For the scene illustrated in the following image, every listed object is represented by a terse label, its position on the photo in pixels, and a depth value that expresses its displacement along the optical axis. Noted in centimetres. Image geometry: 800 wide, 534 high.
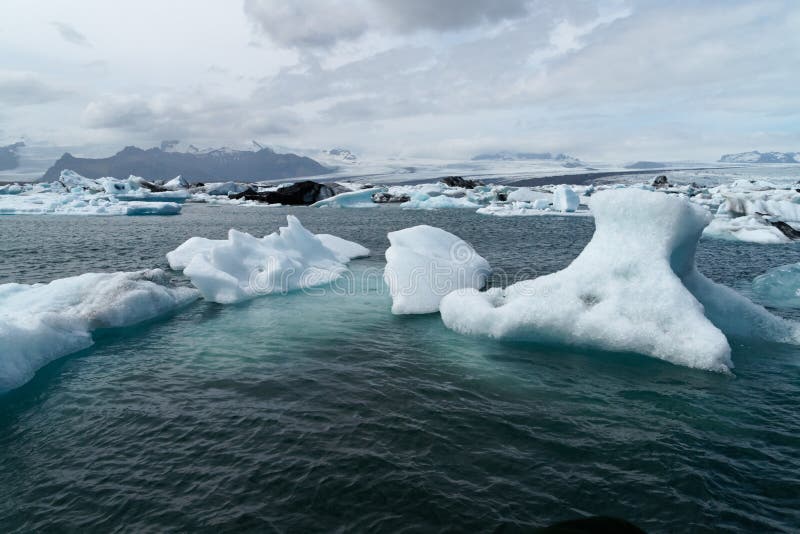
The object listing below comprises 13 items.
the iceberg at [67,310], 962
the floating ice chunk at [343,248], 2467
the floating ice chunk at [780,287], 1545
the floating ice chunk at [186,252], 2228
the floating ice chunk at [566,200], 5872
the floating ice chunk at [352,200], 7694
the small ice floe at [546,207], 5812
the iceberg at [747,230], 3138
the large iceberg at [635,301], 1013
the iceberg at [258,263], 1603
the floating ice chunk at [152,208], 5643
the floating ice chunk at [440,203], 7375
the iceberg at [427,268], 1473
